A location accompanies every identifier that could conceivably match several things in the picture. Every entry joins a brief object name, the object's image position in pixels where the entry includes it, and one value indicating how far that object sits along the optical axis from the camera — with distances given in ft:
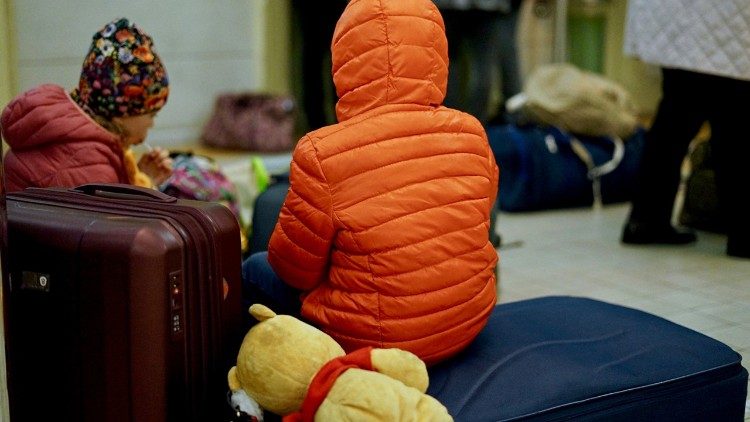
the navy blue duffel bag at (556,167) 19.98
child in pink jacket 13.87
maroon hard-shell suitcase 12.13
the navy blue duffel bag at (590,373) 12.57
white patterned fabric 16.91
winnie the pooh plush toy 11.86
